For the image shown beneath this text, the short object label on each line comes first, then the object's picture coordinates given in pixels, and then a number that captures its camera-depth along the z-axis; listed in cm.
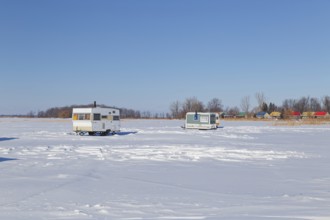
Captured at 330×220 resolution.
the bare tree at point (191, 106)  11231
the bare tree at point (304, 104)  13162
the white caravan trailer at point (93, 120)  2873
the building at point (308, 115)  10629
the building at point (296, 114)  11509
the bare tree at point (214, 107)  12094
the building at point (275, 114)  11071
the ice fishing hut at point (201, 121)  4019
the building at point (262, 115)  10938
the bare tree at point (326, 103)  12650
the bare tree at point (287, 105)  13212
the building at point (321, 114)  11148
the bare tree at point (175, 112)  11996
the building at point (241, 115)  11888
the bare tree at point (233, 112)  12562
